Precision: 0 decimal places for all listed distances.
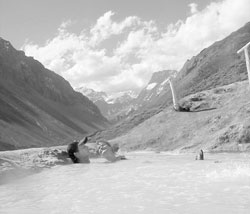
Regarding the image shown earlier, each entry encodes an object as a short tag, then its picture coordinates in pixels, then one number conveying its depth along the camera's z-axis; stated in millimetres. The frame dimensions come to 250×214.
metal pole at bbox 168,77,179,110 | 42150
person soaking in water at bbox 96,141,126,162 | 28047
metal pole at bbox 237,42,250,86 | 31330
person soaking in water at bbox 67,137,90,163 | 27531
